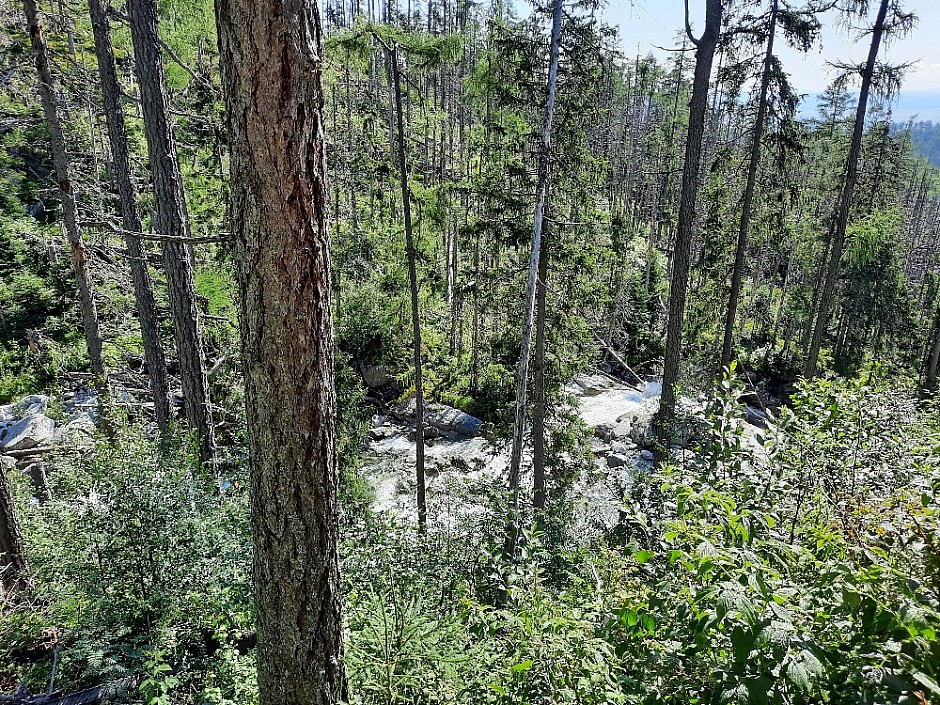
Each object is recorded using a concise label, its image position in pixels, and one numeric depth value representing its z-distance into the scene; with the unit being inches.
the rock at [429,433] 695.7
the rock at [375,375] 779.4
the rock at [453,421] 717.3
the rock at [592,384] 897.5
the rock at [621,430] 710.5
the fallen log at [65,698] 138.8
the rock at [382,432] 692.6
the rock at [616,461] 635.5
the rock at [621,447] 669.3
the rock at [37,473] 402.6
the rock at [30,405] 559.0
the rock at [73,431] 260.2
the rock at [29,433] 506.6
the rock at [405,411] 734.6
